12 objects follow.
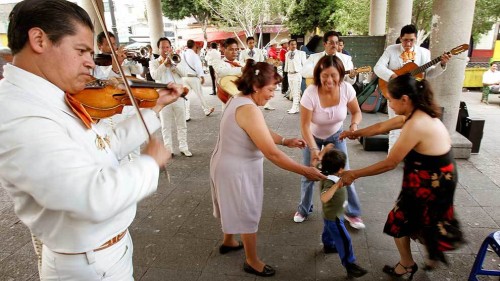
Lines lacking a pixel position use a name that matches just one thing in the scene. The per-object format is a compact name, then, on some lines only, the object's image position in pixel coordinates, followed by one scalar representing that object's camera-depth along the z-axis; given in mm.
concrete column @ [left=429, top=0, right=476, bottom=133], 5008
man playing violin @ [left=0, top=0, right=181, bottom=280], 1006
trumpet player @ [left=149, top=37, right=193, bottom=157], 5848
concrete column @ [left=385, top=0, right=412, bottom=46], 9008
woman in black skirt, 2334
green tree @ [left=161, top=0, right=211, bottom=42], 30109
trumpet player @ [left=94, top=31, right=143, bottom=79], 3976
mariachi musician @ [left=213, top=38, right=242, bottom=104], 6792
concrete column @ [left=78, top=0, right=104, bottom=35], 7637
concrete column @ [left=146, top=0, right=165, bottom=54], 10195
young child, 2520
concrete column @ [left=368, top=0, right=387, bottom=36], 11742
